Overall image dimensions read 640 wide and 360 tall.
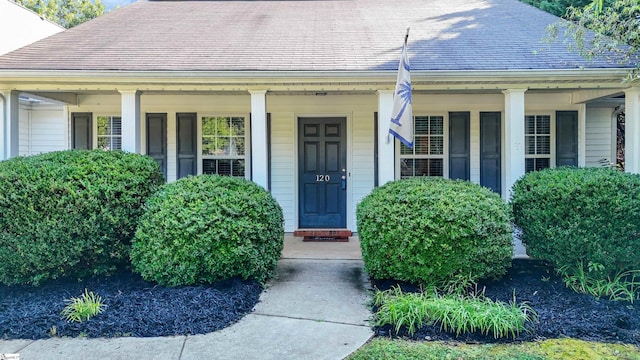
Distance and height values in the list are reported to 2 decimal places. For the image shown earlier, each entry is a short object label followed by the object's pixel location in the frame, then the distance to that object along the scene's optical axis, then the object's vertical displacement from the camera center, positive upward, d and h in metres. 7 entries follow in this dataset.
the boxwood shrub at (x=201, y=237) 4.27 -0.69
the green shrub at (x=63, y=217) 4.34 -0.48
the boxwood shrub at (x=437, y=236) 4.25 -0.70
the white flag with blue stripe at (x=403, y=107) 5.13 +0.83
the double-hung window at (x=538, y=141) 7.57 +0.56
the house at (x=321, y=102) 5.87 +1.24
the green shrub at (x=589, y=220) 4.34 -0.54
